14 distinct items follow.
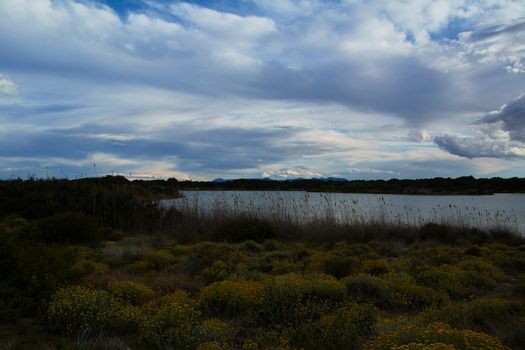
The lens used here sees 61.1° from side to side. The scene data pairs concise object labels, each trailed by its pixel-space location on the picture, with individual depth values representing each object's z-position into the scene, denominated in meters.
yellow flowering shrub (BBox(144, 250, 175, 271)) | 9.02
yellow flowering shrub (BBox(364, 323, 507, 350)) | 3.58
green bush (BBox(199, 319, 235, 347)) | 4.57
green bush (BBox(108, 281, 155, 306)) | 6.26
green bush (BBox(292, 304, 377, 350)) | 4.48
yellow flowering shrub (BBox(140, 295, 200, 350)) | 4.41
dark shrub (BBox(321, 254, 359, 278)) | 8.73
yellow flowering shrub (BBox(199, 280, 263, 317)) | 5.89
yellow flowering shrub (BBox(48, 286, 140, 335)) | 4.98
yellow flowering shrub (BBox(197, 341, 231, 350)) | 4.09
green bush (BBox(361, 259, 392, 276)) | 8.63
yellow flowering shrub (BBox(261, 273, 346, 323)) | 5.65
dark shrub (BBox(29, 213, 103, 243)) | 12.18
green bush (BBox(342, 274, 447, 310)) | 6.51
